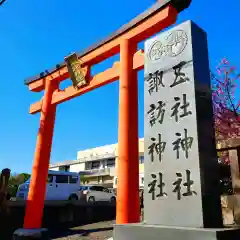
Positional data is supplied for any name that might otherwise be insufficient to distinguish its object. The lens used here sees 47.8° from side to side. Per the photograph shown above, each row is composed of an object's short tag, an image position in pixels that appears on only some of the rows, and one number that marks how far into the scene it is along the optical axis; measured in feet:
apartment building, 106.17
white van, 44.27
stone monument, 9.36
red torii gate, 17.25
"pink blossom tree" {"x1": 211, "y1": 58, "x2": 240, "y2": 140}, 25.36
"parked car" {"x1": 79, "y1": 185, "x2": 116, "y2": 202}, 55.71
